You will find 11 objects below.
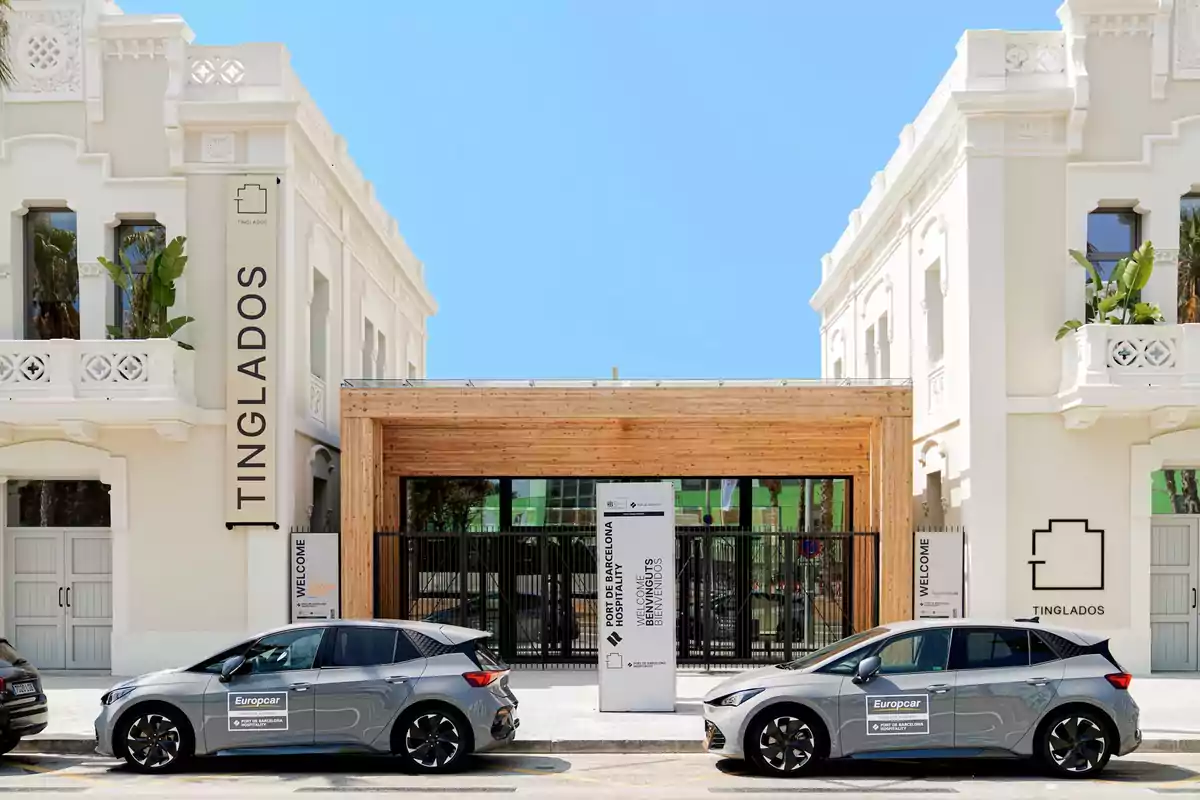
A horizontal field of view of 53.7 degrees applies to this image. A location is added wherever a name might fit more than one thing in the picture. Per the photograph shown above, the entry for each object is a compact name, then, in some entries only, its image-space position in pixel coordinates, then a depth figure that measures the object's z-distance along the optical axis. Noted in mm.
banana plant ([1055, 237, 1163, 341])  17484
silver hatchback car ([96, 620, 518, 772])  11359
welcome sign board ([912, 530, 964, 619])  18000
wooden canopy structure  18219
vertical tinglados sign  18078
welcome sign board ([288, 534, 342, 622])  18062
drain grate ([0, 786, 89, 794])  10883
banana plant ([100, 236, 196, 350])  17922
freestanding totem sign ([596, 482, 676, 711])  14461
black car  11930
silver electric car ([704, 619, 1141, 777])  10992
